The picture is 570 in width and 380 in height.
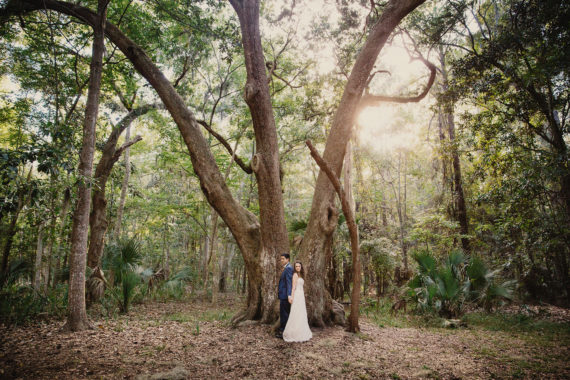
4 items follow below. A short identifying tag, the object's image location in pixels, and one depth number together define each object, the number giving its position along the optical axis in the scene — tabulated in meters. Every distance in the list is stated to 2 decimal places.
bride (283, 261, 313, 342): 5.85
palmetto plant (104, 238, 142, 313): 8.34
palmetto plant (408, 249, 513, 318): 8.41
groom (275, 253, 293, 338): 6.23
